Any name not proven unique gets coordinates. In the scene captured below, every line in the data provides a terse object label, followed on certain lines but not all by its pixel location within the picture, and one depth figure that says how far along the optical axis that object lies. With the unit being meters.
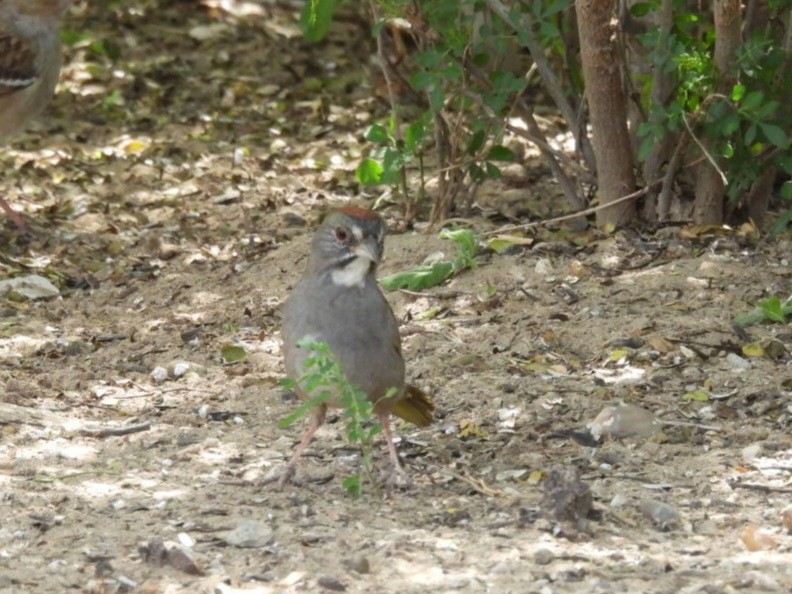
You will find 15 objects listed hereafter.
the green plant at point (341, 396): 8.96
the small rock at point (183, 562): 8.13
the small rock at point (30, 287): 14.63
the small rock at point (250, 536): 8.59
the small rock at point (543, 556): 8.36
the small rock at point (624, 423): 10.53
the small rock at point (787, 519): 8.77
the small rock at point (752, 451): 10.07
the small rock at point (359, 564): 8.21
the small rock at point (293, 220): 16.17
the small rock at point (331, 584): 7.98
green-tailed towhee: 9.73
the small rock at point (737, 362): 11.58
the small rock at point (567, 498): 8.84
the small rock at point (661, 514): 9.01
